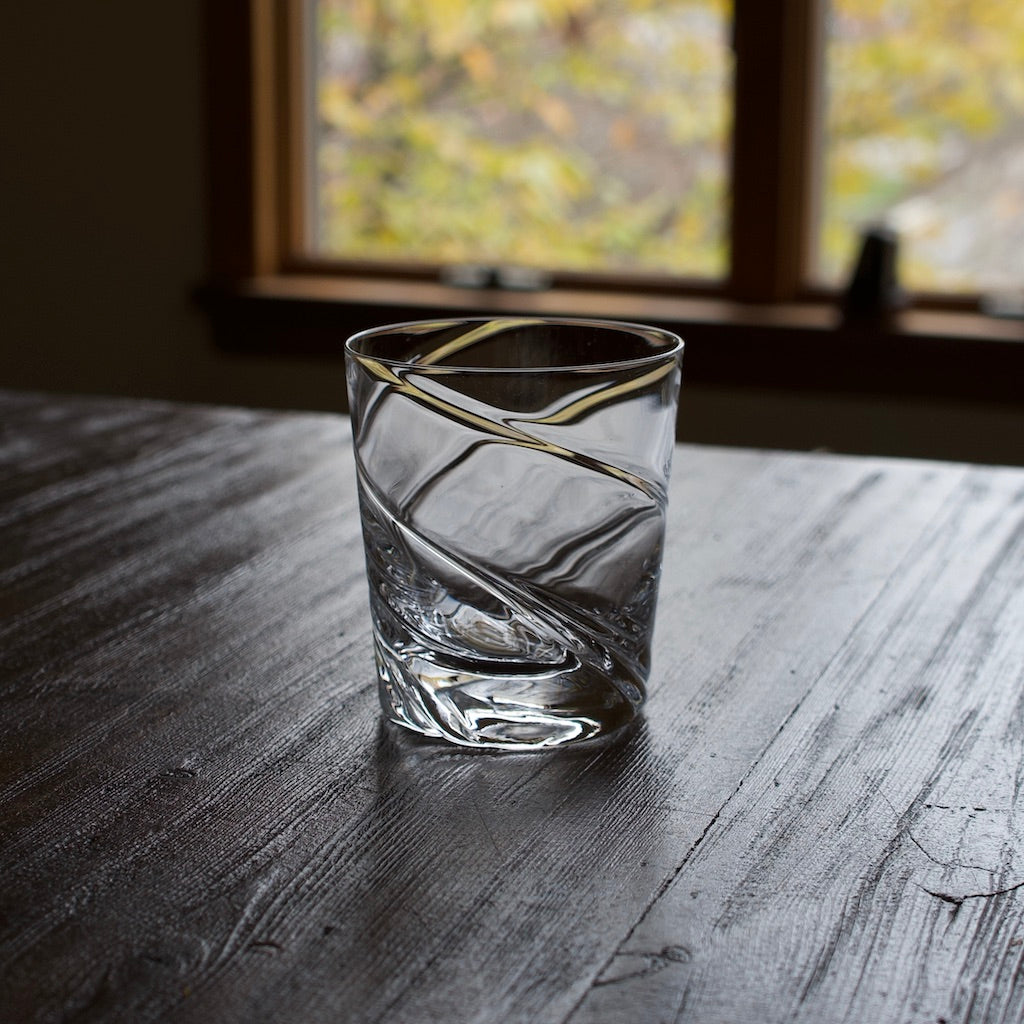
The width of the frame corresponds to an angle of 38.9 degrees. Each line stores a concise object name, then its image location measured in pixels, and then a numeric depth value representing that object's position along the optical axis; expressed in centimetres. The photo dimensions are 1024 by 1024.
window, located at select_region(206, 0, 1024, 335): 235
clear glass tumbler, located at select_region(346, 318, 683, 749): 50
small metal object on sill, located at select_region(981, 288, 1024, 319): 226
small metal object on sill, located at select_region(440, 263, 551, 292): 258
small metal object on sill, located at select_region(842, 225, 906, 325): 228
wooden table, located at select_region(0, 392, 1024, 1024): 40
